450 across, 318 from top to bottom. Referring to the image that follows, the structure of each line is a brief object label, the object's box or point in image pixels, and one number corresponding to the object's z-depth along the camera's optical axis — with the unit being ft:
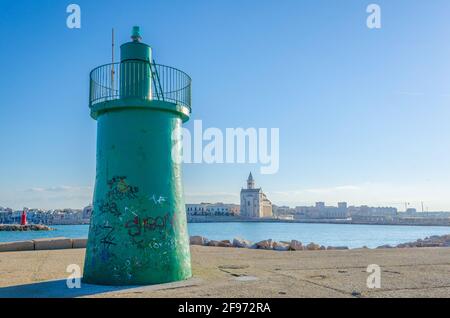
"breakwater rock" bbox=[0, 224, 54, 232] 333.05
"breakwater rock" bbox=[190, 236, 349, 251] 70.74
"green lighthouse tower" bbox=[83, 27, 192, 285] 31.71
